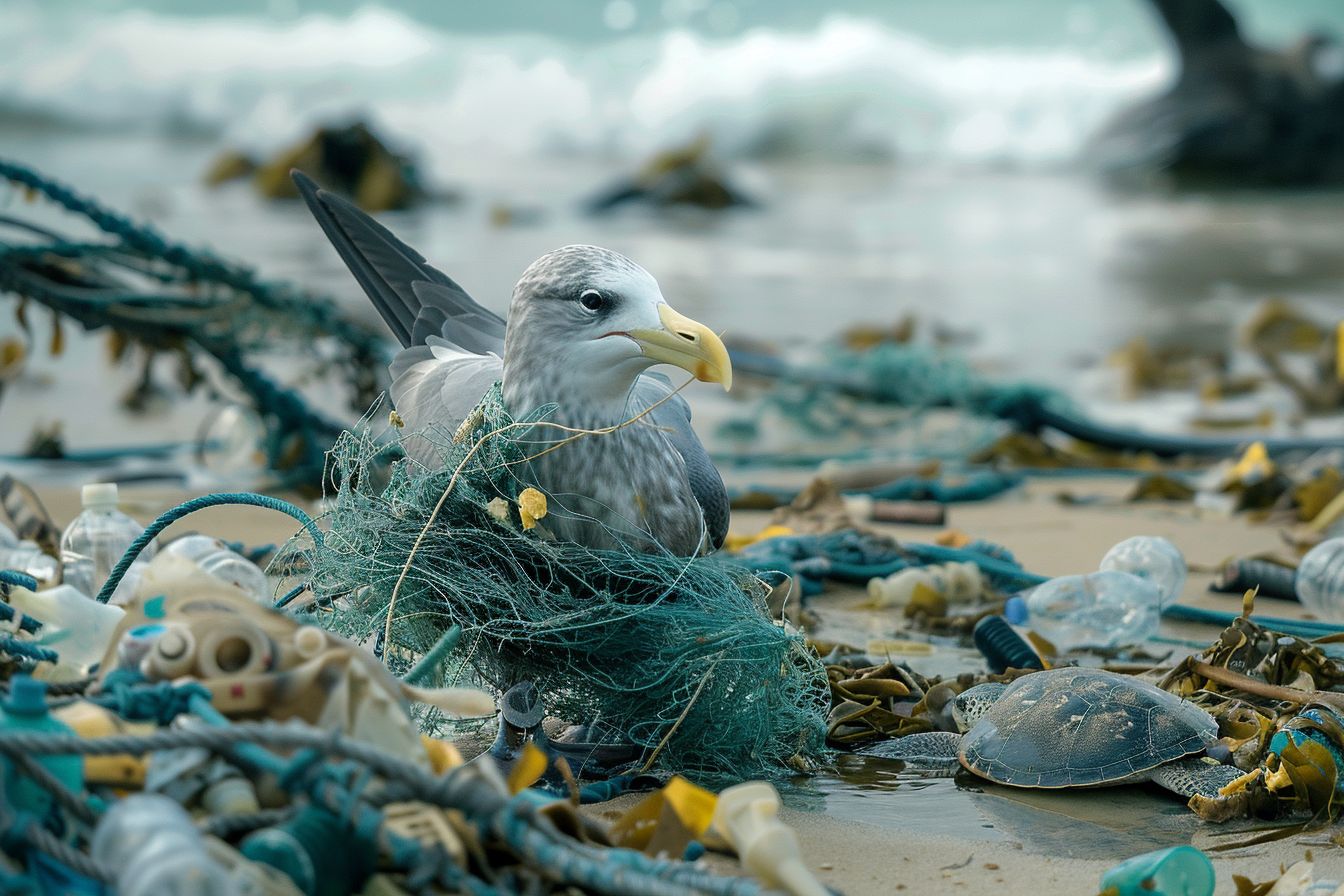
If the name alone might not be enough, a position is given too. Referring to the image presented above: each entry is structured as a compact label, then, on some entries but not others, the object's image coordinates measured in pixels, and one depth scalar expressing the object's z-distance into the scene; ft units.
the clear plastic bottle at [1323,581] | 24.41
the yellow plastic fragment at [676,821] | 13.01
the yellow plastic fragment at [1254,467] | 35.58
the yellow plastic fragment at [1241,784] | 15.97
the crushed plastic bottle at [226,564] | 20.17
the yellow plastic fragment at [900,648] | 23.43
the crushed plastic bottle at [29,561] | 23.00
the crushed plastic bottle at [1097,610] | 23.43
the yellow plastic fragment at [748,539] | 29.27
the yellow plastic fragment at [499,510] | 16.96
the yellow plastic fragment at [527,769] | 12.28
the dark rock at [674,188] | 140.77
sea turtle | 16.76
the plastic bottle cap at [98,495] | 21.08
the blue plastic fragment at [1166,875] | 12.66
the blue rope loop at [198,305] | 30.94
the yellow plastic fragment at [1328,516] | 30.53
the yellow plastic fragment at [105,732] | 11.06
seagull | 17.04
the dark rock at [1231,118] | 160.15
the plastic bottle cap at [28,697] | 11.30
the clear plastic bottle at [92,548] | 22.58
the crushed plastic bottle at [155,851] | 9.34
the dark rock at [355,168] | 123.54
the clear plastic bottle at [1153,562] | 25.30
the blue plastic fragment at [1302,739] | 16.14
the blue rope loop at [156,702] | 11.83
